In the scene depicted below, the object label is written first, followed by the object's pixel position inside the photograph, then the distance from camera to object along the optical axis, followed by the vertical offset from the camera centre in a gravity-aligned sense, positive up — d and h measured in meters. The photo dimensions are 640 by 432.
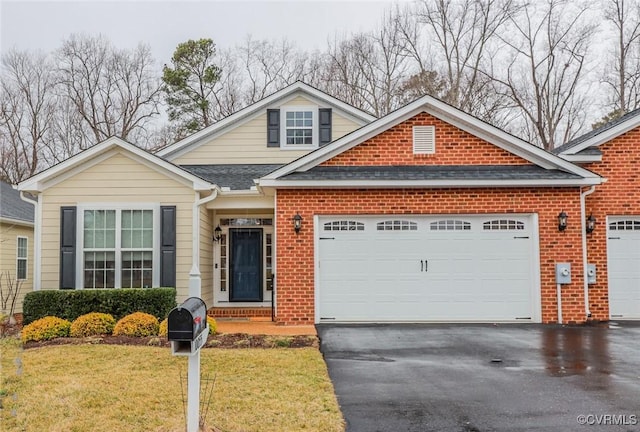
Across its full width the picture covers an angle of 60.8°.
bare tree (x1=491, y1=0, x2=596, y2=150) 25.03 +8.04
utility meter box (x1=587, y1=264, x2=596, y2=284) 11.20 -0.64
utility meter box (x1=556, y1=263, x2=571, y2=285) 10.83 -0.63
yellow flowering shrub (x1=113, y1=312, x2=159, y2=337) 9.27 -1.41
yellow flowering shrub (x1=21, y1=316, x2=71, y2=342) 9.04 -1.43
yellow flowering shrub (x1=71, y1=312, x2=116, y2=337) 9.34 -1.40
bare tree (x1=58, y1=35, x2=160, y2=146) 28.69 +8.45
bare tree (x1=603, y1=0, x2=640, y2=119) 23.95 +8.49
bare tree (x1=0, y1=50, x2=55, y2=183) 27.78 +6.87
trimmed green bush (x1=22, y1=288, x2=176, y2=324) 10.36 -1.13
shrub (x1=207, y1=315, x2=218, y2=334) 9.27 -1.41
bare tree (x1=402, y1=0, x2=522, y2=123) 25.34 +9.15
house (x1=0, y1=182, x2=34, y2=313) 14.27 -0.01
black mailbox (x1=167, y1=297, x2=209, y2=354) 4.11 -0.62
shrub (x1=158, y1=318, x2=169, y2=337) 9.20 -1.45
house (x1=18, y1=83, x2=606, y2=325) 10.92 +0.40
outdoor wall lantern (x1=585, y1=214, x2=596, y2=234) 11.30 +0.37
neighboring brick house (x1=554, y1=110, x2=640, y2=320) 11.49 +0.51
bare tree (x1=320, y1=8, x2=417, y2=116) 26.59 +8.76
